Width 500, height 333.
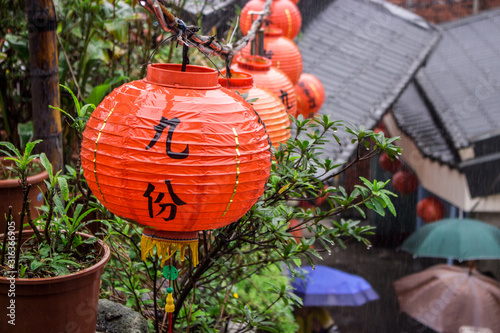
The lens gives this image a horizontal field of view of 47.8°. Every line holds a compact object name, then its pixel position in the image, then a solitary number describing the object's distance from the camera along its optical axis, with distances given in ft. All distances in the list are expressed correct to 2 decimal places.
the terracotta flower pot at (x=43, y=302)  7.59
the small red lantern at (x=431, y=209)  37.27
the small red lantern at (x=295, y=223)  20.84
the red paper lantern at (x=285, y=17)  21.29
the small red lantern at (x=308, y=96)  21.45
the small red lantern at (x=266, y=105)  11.33
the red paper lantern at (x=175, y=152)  6.84
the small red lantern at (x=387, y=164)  41.14
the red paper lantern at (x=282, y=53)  18.56
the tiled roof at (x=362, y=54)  31.35
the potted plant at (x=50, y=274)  7.64
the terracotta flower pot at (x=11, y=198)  10.47
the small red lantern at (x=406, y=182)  39.91
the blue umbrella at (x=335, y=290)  26.84
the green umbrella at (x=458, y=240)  29.32
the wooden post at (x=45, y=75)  11.44
